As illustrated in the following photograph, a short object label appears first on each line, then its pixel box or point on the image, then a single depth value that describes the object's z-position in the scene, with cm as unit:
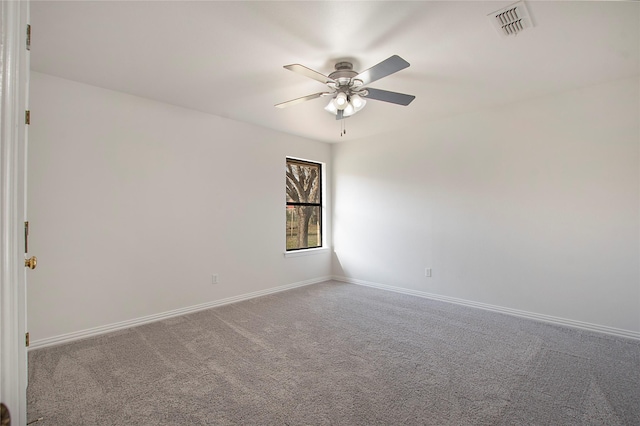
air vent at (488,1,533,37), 192
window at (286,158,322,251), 497
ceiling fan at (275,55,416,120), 224
